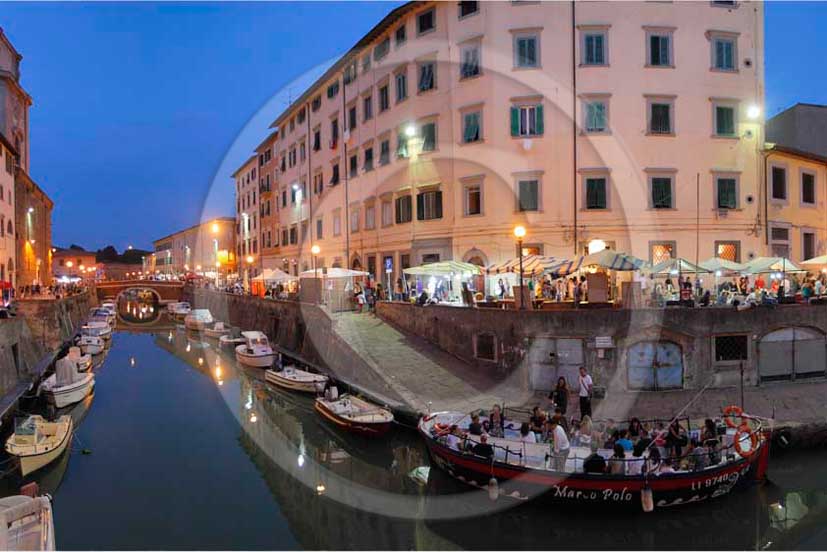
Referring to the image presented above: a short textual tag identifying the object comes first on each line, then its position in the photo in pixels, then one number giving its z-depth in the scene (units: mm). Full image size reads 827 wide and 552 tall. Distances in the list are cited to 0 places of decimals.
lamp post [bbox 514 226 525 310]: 21247
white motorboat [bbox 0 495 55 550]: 11836
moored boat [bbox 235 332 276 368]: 37781
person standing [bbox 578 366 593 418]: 19656
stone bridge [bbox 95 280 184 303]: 89500
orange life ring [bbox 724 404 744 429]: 17556
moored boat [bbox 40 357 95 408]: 27578
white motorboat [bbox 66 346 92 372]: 35312
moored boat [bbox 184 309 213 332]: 59844
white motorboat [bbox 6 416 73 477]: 19188
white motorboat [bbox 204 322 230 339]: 55250
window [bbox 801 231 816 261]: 33656
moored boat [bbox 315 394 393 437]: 21531
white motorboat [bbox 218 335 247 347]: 47050
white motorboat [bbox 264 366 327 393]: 28969
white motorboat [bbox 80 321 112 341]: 49947
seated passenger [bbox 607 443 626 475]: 15031
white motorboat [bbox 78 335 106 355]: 44150
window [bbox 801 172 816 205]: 33500
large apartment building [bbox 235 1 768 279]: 30078
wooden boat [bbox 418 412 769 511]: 15047
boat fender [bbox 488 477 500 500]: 15875
